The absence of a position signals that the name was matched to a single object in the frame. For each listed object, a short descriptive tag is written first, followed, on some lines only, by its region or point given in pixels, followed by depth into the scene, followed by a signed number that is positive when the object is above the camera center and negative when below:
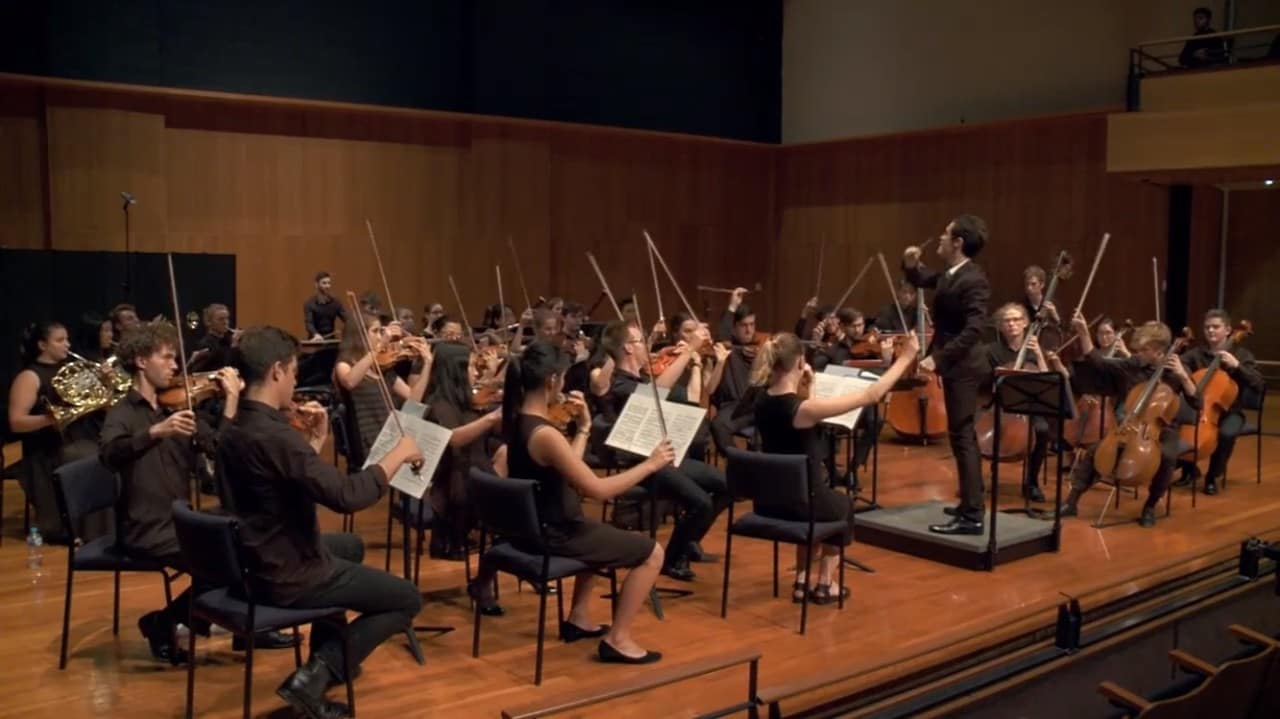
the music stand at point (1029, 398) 5.78 -0.68
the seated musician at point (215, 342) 7.66 -0.69
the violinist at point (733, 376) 6.73 -0.73
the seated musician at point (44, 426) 6.16 -0.96
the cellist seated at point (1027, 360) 7.04 -0.59
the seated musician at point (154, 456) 4.39 -0.81
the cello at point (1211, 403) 7.34 -0.89
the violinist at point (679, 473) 5.73 -1.08
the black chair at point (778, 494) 4.84 -1.00
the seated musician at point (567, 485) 4.28 -0.85
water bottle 5.88 -1.64
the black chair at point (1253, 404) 7.72 -0.92
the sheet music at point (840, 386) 5.32 -0.58
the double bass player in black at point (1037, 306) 8.48 -0.35
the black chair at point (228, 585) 3.62 -1.08
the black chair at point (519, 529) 4.25 -1.02
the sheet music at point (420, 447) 4.41 -0.75
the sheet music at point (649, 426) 4.67 -0.70
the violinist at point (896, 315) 11.73 -0.55
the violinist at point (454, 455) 5.71 -0.99
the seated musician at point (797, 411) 4.97 -0.65
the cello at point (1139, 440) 6.72 -1.02
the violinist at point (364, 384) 6.14 -0.71
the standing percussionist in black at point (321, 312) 11.98 -0.61
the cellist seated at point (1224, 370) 7.55 -0.68
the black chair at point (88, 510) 4.40 -1.02
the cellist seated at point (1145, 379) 6.84 -0.68
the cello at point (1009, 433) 7.52 -1.12
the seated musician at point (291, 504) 3.62 -0.80
